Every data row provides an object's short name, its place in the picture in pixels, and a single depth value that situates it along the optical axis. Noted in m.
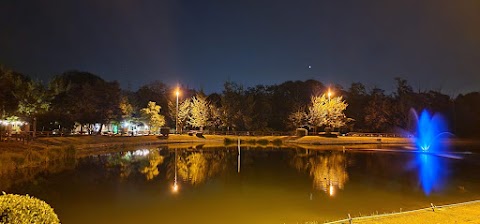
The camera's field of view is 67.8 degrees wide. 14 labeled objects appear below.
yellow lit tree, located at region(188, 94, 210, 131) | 70.31
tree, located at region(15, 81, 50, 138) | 38.90
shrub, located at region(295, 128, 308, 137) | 60.22
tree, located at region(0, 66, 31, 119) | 28.62
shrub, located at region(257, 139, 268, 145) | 58.75
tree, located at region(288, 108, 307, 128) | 68.94
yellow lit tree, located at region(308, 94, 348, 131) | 64.25
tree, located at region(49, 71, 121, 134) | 50.97
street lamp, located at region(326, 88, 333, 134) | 64.25
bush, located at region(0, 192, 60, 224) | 5.31
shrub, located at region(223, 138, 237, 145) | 59.17
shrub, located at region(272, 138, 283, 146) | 57.28
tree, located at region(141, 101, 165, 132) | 65.38
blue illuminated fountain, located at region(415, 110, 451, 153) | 56.58
